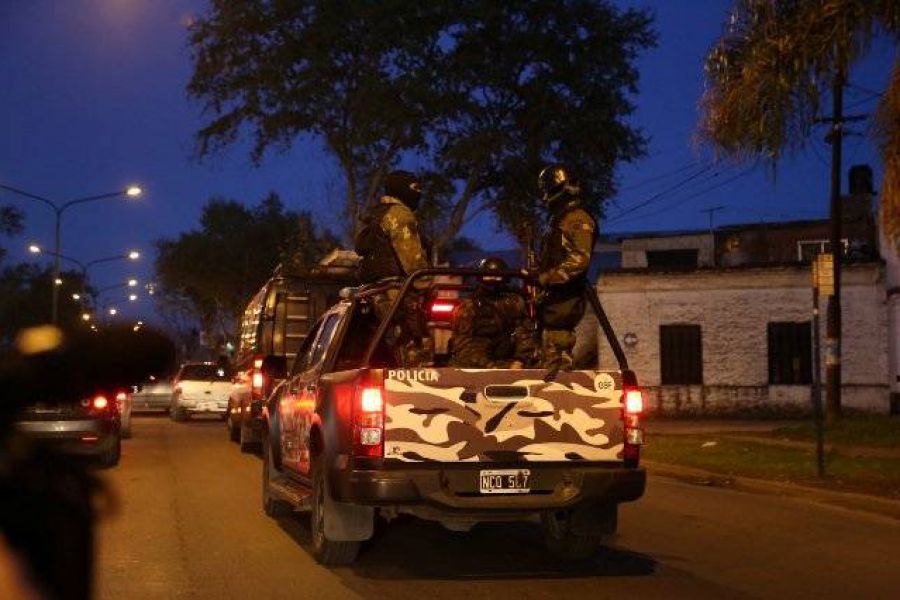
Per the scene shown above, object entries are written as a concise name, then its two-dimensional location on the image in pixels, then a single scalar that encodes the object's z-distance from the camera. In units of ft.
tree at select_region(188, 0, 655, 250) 92.73
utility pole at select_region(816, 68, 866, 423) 73.36
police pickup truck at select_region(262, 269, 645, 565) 25.61
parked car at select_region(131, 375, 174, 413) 112.05
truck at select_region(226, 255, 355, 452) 63.67
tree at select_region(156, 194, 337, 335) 193.57
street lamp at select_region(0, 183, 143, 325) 115.75
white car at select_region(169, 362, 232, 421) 93.45
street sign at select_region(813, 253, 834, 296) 46.80
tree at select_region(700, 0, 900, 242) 41.65
